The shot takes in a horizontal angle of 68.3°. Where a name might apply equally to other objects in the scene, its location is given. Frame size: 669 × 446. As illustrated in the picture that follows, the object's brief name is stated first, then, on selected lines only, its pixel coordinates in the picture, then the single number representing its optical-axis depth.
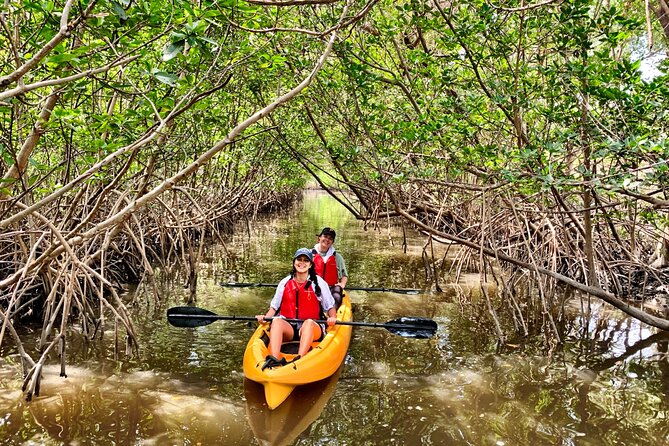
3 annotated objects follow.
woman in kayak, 4.69
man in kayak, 6.59
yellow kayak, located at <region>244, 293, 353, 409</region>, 3.80
